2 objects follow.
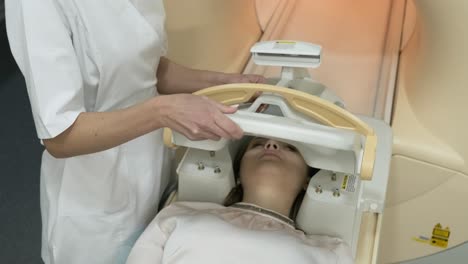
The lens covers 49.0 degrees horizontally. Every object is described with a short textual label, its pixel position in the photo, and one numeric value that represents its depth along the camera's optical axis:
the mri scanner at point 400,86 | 1.44
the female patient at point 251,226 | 1.13
